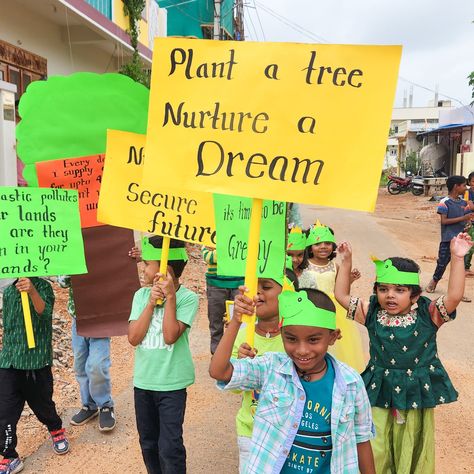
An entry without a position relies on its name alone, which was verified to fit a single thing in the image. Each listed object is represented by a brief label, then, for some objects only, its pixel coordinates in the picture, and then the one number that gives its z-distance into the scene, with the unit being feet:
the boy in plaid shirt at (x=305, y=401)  6.68
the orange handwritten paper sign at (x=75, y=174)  11.42
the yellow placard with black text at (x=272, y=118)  7.00
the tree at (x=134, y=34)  38.81
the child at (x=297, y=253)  14.40
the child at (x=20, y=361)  11.18
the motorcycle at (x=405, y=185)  90.58
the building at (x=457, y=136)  76.95
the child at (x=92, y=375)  13.01
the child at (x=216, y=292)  16.22
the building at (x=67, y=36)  27.73
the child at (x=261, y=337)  8.61
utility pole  45.24
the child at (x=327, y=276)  12.62
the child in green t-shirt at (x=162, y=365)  9.49
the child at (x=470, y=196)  28.73
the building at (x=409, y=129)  129.59
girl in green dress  9.16
